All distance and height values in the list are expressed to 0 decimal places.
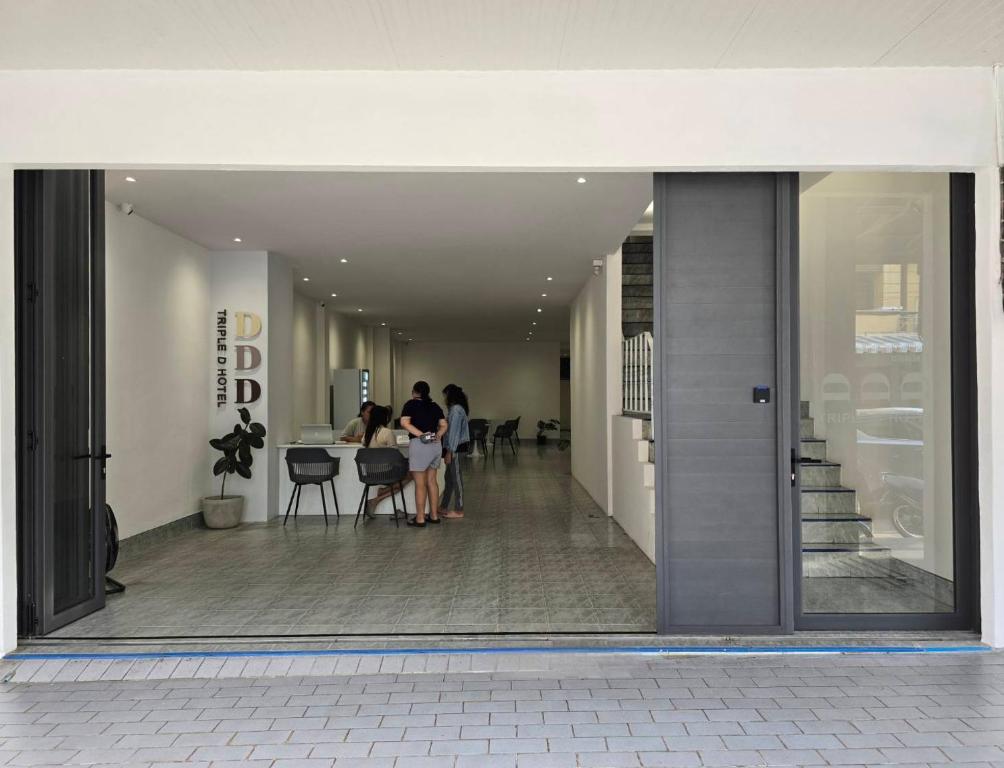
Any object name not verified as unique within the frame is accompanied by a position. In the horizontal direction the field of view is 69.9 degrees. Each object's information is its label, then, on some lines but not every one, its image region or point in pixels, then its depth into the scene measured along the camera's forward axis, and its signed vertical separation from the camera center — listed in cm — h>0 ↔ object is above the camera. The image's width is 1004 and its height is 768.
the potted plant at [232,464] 775 -85
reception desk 864 -128
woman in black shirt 795 -58
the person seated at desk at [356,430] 914 -59
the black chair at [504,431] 1857 -121
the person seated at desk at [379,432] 841 -55
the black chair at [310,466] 809 -91
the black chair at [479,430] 1791 -114
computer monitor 876 -60
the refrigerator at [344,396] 1395 -20
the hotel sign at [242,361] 824 +29
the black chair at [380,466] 798 -90
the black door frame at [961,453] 417 -41
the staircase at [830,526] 425 -85
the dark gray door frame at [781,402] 415 -11
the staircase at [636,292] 953 +123
